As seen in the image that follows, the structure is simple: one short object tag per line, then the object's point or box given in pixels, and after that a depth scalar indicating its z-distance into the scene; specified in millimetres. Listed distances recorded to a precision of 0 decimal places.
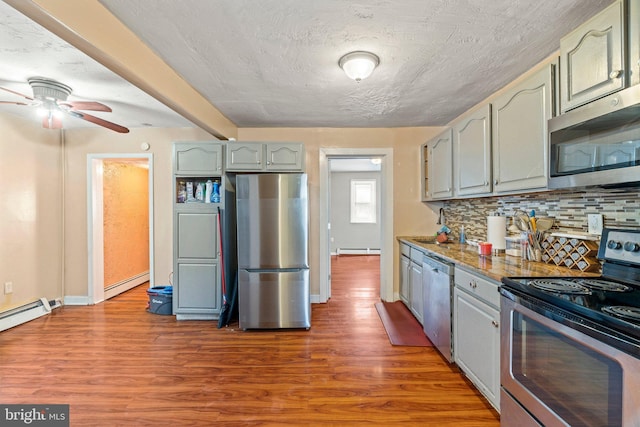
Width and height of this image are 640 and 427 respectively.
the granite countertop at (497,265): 1619
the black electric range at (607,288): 974
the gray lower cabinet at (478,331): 1645
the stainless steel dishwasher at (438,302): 2182
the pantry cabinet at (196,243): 3123
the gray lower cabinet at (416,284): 2893
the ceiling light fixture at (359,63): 1958
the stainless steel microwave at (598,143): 1175
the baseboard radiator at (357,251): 7336
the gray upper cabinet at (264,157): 3150
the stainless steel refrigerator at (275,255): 2873
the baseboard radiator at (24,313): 2893
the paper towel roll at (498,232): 2354
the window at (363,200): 7375
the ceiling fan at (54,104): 2248
